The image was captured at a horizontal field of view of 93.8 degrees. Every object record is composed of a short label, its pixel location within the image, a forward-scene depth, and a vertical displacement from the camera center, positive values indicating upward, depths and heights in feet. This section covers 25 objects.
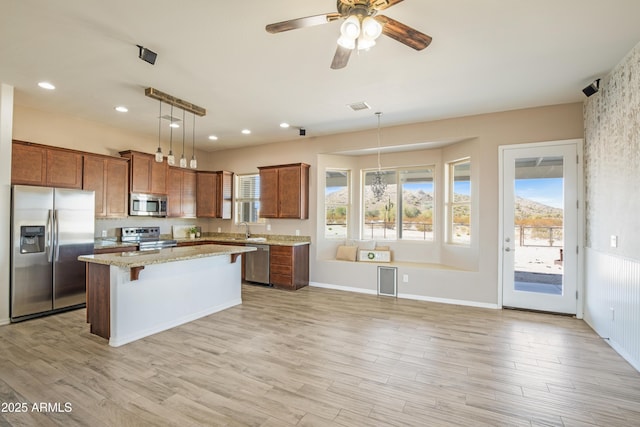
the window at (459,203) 16.30 +0.75
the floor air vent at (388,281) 16.84 -3.74
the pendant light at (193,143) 12.56 +5.09
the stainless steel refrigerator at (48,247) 12.25 -1.52
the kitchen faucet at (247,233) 21.66 -1.37
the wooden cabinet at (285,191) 19.10 +1.53
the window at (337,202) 20.22 +0.88
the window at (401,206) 18.45 +0.61
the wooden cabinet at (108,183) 15.37 +1.62
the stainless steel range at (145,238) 17.35 -1.53
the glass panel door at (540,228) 13.32 -0.50
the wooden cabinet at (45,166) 12.73 +2.12
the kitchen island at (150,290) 10.31 -2.99
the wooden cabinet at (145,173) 17.43 +2.42
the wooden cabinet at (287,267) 18.02 -3.21
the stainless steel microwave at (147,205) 17.49 +0.52
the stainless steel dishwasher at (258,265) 18.84 -3.29
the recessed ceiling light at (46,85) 11.77 +5.08
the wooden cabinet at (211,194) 21.91 +1.44
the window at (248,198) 22.31 +1.22
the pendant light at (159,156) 11.71 +2.24
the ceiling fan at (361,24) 6.21 +4.16
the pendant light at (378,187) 16.87 +1.60
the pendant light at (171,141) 11.71 +4.91
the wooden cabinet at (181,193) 20.08 +1.41
